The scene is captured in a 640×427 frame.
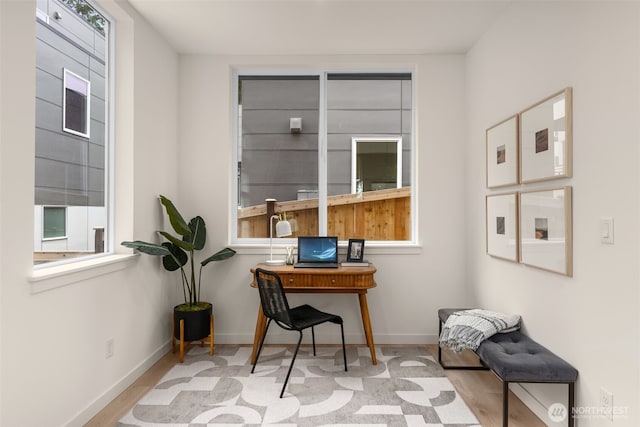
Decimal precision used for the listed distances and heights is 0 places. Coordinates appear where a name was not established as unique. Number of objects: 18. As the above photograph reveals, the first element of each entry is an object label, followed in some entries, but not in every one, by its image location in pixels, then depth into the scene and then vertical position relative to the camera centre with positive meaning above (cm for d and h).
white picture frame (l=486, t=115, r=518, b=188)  242 +46
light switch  163 -5
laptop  320 -28
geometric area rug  212 -117
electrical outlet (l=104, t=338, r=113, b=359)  230 -85
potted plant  287 -35
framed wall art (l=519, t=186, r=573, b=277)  190 -7
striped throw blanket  224 -70
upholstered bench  182 -76
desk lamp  331 -11
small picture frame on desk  319 -30
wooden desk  287 -50
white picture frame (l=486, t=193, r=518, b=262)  244 -5
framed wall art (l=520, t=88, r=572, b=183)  190 +45
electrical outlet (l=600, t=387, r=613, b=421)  163 -84
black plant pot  294 -87
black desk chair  244 -65
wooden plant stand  290 -106
